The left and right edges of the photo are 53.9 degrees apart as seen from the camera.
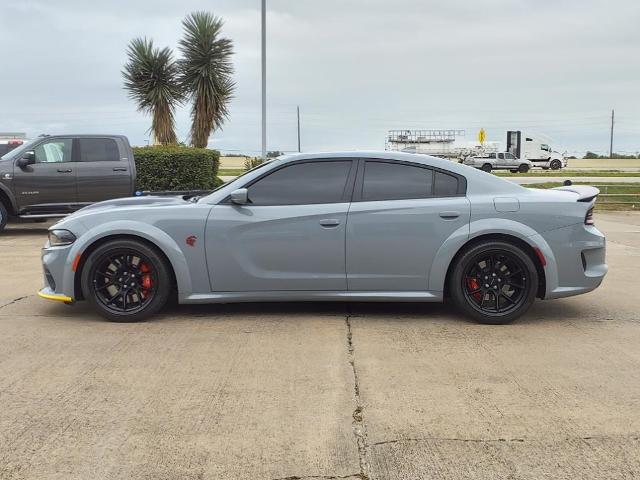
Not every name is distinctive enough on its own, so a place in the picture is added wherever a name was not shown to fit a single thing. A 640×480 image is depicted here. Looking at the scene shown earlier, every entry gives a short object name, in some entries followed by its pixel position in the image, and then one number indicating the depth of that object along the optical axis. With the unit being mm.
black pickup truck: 11297
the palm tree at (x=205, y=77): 21969
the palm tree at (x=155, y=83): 22234
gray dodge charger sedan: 5410
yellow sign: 45469
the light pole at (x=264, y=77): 18438
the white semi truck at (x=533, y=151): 54875
